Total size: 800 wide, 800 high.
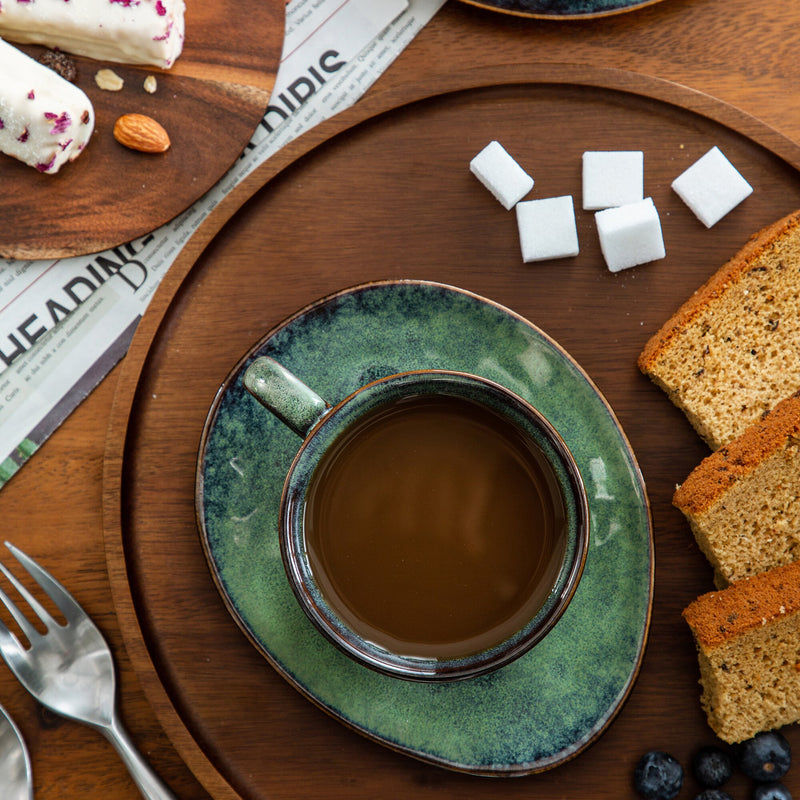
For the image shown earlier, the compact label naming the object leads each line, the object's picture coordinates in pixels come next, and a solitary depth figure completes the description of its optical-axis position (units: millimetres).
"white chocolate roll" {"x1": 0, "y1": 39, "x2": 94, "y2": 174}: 601
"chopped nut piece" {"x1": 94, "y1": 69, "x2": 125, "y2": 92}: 618
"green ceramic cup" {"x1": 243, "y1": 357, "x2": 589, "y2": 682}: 551
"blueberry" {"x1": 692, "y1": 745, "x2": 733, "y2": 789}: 583
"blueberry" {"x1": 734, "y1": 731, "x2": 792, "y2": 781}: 581
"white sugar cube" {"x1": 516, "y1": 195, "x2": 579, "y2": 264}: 591
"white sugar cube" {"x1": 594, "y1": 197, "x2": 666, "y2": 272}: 586
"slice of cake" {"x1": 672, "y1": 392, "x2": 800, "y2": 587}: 575
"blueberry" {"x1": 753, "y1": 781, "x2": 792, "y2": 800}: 582
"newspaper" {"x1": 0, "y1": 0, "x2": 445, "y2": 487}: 615
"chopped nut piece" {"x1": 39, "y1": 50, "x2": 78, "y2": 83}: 615
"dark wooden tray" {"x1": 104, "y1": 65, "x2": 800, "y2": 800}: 588
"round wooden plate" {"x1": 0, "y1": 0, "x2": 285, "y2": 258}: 614
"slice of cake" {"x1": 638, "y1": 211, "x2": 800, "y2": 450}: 586
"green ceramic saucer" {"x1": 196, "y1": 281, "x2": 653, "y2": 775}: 568
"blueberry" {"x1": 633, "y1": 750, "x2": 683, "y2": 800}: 581
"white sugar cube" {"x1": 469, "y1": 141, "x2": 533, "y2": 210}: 590
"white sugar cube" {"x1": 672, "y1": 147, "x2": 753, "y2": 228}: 591
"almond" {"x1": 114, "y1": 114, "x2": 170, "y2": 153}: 609
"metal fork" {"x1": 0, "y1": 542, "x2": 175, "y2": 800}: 601
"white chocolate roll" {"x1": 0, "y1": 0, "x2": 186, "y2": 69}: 604
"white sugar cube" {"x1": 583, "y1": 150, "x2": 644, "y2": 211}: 592
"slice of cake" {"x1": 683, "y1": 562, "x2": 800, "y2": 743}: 574
